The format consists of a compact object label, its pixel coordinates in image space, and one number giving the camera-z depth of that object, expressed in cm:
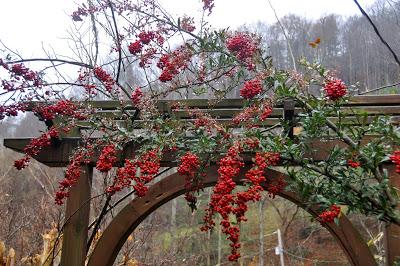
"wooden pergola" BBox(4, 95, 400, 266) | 234
